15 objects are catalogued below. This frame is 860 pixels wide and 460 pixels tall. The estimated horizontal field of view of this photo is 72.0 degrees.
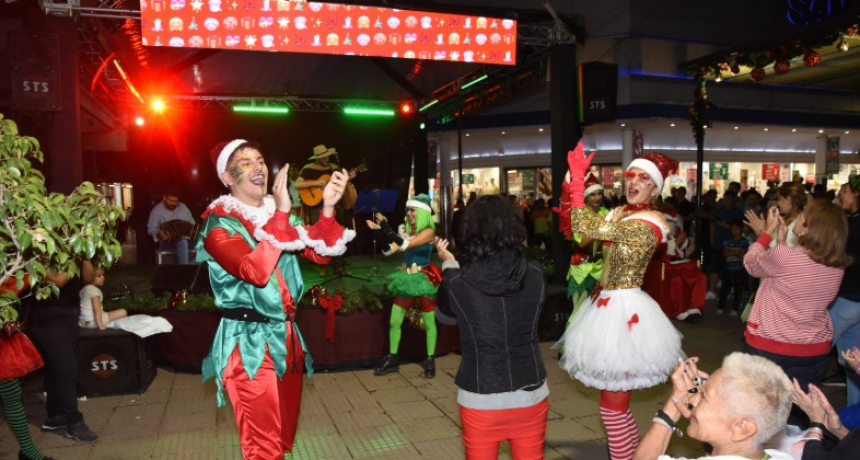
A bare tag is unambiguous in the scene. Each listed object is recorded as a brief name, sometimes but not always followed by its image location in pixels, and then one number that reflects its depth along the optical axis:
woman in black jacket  2.61
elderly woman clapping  1.88
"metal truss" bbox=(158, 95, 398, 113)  14.34
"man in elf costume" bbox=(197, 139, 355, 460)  2.94
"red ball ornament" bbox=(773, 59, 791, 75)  9.50
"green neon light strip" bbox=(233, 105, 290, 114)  14.53
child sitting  5.77
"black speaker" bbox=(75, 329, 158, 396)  5.74
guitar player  11.05
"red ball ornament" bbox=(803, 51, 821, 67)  8.99
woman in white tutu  3.39
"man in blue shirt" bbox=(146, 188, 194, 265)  10.81
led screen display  7.04
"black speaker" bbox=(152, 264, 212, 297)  7.44
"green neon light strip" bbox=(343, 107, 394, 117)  15.70
